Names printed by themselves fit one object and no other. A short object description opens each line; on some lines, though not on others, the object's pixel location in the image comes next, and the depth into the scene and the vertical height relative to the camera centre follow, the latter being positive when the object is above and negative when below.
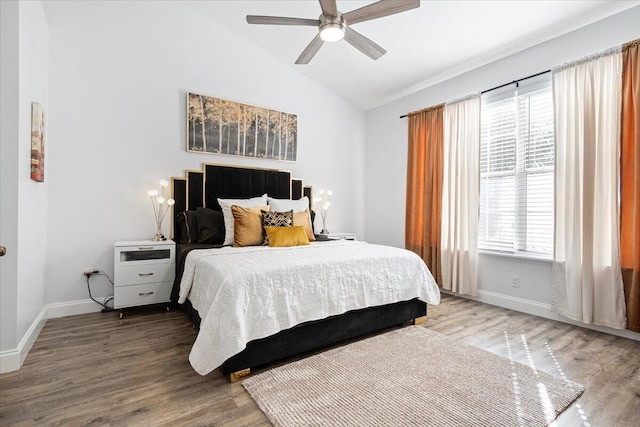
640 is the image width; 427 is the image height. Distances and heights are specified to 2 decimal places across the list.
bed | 1.77 -0.61
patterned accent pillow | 3.23 -0.07
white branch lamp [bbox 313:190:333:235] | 4.70 +0.16
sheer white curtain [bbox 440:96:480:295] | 3.61 +0.23
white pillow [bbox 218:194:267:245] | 3.22 +0.08
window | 3.13 +0.50
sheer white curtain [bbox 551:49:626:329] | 2.58 +0.21
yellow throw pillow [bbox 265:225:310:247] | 3.03 -0.23
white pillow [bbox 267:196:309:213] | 3.61 +0.10
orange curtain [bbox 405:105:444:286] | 4.00 +0.39
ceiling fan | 2.06 +1.40
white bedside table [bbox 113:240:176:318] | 2.91 -0.59
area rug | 1.53 -1.01
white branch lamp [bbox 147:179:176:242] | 3.35 +0.09
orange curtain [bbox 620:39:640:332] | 2.44 +0.27
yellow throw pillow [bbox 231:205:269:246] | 3.10 -0.15
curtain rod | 3.10 +1.43
